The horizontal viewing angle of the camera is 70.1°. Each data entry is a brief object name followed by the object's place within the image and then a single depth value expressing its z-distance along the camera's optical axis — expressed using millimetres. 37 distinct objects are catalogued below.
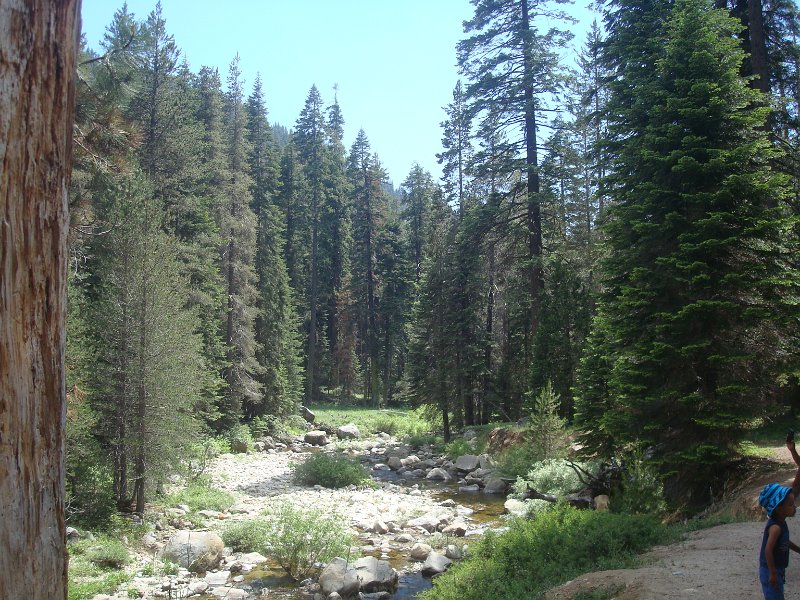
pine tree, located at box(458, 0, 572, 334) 18984
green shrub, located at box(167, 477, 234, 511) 14039
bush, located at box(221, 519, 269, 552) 11102
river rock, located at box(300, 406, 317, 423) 33375
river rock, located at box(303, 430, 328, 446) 27438
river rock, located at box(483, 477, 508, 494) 16211
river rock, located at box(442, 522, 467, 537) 12125
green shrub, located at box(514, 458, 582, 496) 12632
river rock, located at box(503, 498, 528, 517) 12659
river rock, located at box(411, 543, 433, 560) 10711
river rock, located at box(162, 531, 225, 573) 10016
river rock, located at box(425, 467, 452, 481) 18900
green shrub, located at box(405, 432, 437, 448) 25116
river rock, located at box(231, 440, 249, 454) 23016
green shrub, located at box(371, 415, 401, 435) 31766
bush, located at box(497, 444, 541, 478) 15641
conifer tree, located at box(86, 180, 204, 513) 12164
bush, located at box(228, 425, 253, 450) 23172
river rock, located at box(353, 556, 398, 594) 9070
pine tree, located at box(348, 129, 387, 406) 43594
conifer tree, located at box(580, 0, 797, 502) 8820
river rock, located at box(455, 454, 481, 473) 19000
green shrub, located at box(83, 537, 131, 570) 9625
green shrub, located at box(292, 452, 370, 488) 17734
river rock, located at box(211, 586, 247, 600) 8805
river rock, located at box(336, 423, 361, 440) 29245
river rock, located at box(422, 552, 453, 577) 9836
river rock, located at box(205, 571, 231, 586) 9422
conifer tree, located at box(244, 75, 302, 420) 28656
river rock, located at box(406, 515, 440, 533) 12664
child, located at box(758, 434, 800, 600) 4523
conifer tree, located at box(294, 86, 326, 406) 38875
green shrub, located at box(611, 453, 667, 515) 8711
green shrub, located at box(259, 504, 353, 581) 9859
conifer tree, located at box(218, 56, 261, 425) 24375
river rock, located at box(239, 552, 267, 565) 10508
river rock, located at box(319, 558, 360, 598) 8812
